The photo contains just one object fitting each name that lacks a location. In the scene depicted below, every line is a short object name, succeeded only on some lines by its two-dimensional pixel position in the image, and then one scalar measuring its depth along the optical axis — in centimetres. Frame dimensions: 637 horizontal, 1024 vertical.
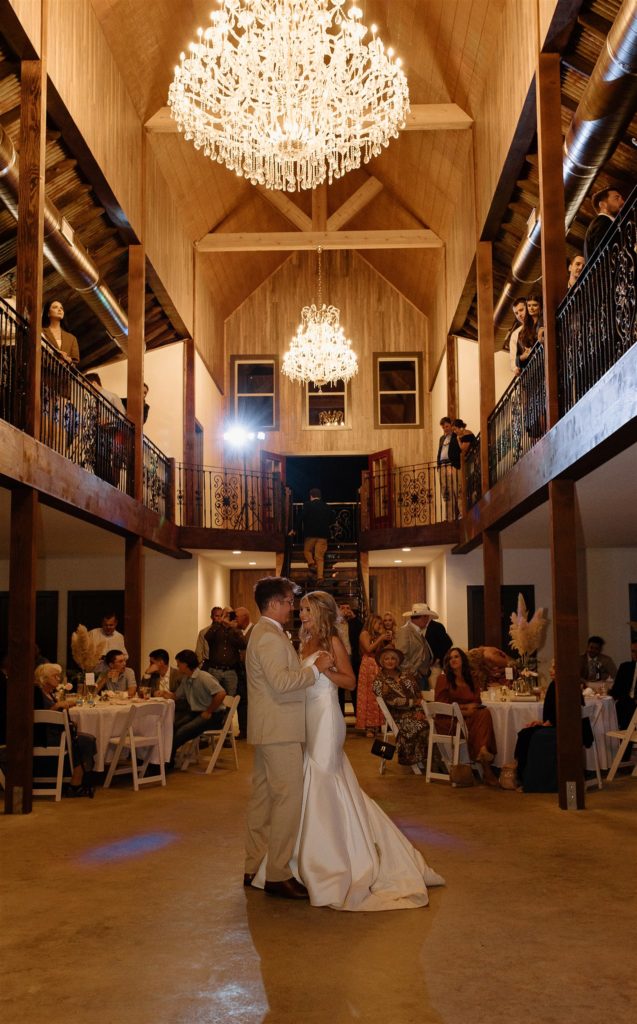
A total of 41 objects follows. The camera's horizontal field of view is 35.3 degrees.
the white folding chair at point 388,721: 909
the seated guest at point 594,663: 1165
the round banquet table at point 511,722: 858
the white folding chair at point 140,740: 852
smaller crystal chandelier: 1617
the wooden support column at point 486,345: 1200
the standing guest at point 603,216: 679
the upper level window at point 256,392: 2025
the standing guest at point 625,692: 983
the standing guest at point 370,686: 1163
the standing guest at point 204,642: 1200
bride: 473
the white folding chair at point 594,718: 820
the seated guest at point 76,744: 817
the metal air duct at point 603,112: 658
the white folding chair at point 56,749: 775
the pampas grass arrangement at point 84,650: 1113
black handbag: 810
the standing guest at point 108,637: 1141
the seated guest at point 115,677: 977
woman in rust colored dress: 858
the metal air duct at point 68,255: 831
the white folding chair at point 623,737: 805
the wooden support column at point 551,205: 779
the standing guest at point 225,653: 1174
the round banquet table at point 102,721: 858
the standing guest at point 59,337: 1009
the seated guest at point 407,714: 916
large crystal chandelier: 768
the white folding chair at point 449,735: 844
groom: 482
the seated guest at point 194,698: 966
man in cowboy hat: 1237
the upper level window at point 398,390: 2012
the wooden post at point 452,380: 1606
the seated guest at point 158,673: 1004
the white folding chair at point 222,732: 939
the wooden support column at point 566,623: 751
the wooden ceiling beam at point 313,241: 1545
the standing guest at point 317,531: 1711
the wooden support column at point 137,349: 1232
